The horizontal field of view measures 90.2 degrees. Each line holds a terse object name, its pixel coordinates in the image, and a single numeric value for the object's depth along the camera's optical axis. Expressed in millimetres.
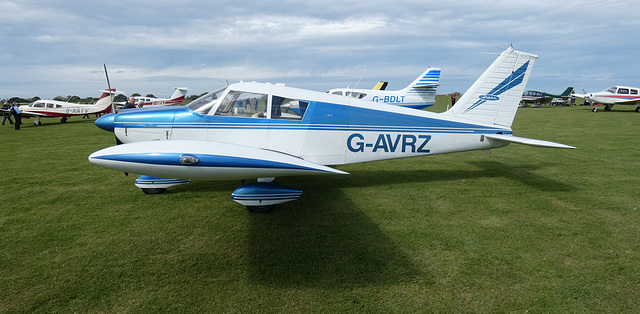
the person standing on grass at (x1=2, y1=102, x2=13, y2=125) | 21938
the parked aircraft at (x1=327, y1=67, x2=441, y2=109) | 21719
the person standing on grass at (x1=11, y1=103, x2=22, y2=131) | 18203
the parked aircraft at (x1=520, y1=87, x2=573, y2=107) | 38719
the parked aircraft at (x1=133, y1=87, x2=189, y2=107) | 30838
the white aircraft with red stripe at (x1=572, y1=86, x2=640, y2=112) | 26812
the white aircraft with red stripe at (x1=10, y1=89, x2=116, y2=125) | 22250
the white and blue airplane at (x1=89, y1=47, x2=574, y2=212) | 4236
